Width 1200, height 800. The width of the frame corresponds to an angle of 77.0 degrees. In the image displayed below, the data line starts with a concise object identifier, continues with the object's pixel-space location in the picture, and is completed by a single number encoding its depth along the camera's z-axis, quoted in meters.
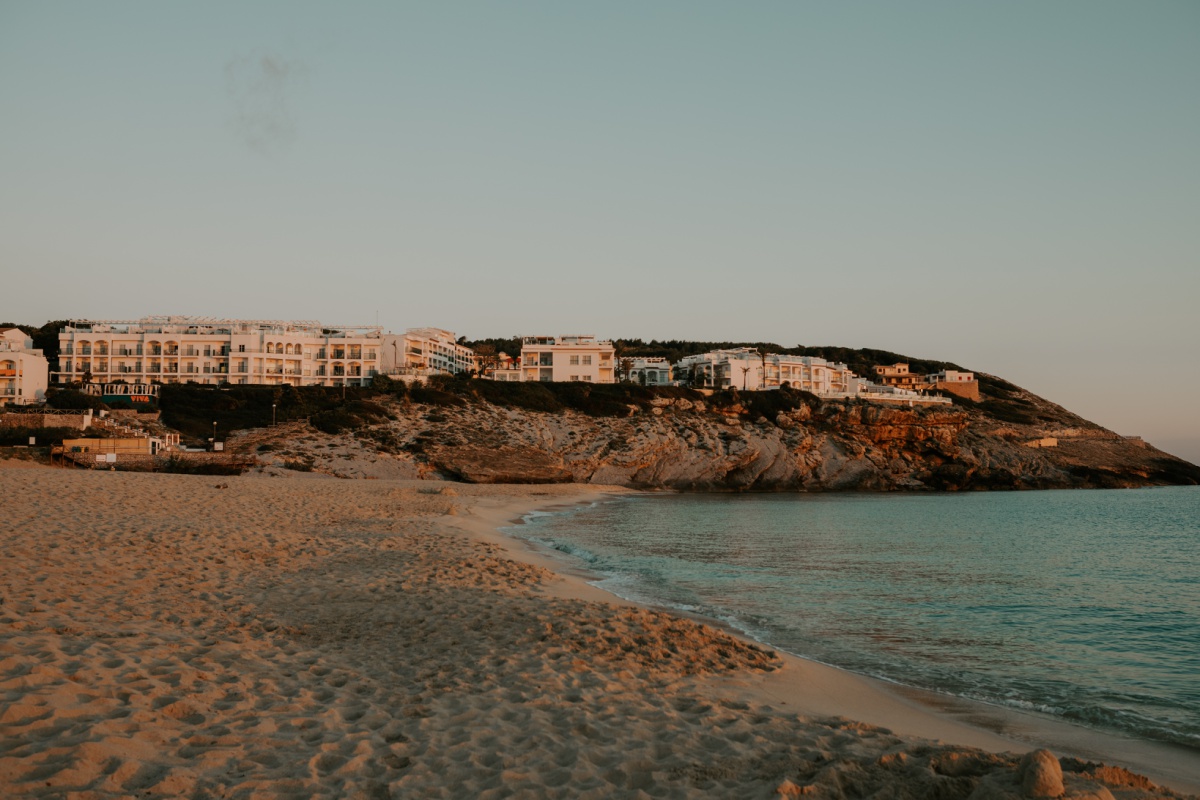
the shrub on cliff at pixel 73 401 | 65.50
